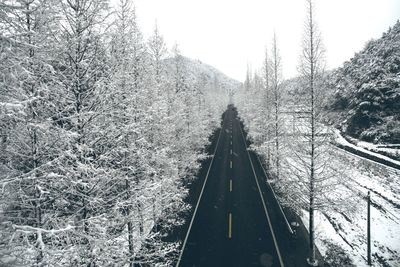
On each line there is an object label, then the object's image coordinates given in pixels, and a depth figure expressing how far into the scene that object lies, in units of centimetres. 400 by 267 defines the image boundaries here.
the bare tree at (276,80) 2306
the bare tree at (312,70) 1277
